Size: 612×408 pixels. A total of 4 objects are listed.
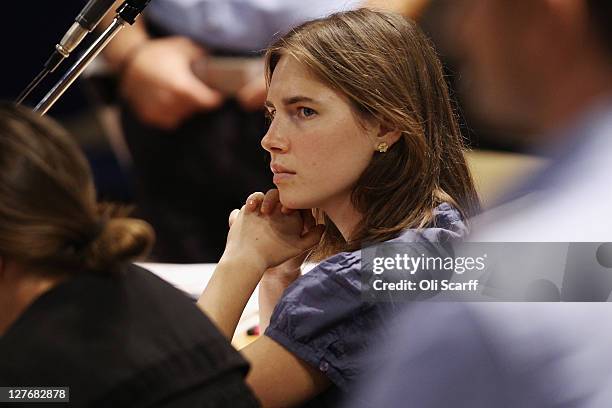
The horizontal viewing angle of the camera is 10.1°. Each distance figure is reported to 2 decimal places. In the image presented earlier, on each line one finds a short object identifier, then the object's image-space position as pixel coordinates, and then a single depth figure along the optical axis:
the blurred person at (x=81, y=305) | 3.48
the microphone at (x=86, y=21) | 3.76
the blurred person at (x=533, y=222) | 3.75
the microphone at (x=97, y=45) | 3.75
